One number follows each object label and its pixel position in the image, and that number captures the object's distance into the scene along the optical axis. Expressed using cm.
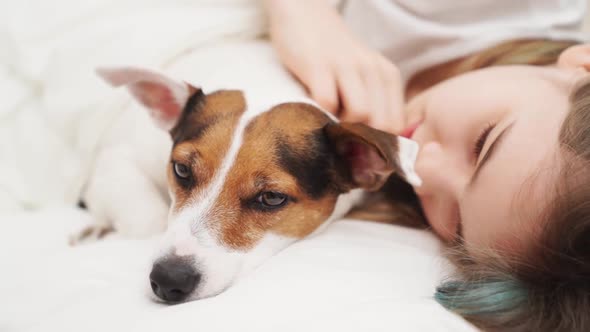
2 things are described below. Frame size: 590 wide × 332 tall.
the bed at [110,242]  42
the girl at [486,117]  43
